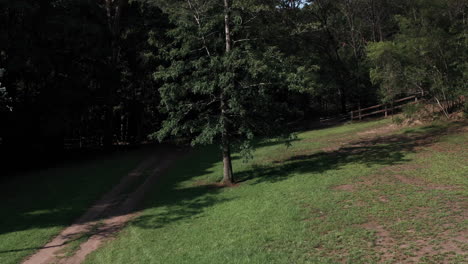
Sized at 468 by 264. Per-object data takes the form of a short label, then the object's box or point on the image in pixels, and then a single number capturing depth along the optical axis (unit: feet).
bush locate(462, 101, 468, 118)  61.00
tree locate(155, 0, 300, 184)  42.19
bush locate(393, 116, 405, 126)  72.49
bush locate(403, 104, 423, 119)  69.67
